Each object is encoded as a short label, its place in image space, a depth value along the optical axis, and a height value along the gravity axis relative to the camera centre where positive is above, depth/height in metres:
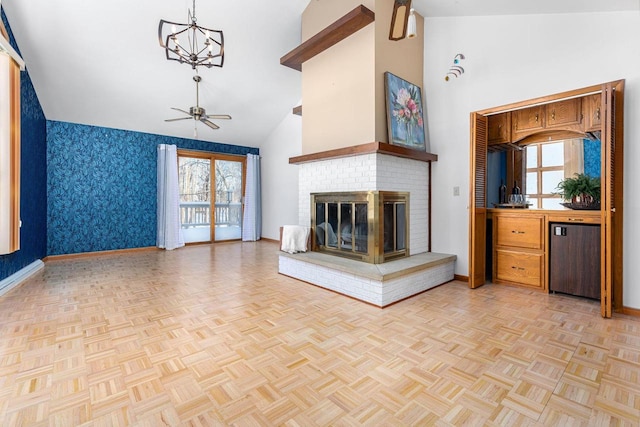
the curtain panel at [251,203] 7.66 +0.22
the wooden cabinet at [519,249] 3.38 -0.43
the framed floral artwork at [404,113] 3.54 +1.19
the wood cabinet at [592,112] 3.13 +1.01
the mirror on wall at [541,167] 3.43 +0.53
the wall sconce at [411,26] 2.13 +1.32
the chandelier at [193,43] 3.10 +2.38
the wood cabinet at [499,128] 3.82 +1.05
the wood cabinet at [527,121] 3.56 +1.07
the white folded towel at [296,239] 4.15 -0.37
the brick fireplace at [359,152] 3.35 +0.71
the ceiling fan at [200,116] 4.59 +1.46
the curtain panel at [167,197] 6.48 +0.32
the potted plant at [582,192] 3.14 +0.20
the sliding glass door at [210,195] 7.06 +0.40
